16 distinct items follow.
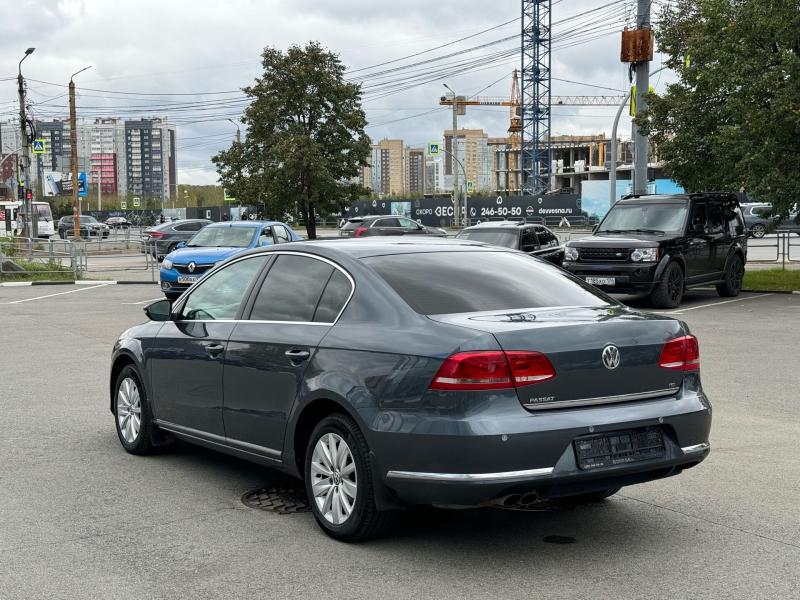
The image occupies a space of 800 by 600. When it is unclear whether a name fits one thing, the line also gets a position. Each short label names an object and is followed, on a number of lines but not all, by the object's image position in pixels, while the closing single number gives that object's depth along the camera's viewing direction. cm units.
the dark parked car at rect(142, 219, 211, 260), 3944
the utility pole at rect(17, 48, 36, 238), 4150
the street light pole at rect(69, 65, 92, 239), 4644
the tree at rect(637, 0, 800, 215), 2080
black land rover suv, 1883
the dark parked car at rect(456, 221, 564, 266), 2088
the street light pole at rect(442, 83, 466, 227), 6179
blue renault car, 2053
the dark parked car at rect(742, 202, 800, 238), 4838
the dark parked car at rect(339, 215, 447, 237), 4012
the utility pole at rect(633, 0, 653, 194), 2294
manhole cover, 609
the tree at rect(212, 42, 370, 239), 4131
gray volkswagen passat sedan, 478
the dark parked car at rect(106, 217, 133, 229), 8581
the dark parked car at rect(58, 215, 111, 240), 6451
